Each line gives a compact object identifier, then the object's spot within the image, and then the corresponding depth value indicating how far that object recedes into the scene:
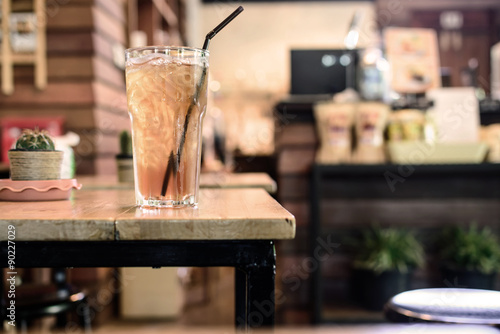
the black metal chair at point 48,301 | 1.57
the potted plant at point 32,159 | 1.05
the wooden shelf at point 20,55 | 3.01
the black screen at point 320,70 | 3.58
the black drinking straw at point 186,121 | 0.90
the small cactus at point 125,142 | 1.69
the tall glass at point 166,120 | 0.89
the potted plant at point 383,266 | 2.89
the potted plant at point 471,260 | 2.90
